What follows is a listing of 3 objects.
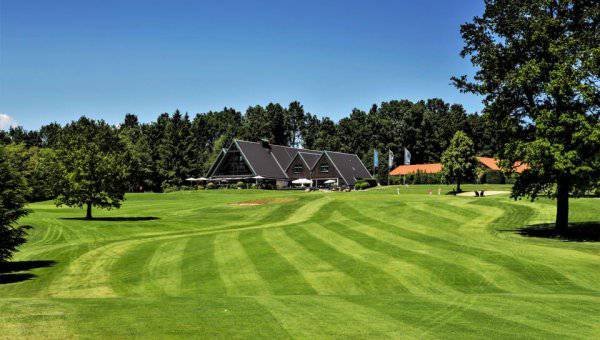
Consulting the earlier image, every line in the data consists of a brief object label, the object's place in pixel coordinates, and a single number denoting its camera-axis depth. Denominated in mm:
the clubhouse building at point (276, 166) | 96250
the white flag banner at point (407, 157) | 96600
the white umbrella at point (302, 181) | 92938
